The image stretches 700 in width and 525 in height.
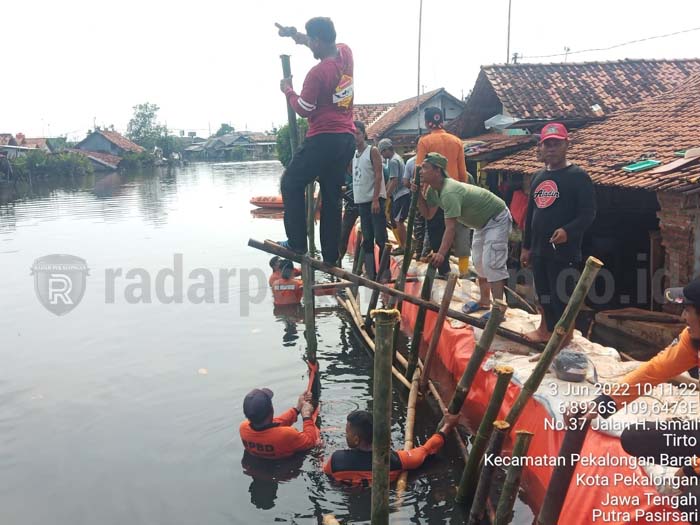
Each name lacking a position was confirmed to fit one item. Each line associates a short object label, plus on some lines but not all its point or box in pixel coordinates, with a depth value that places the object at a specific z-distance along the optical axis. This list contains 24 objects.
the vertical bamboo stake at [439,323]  5.33
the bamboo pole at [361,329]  6.56
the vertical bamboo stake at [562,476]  3.17
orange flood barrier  3.38
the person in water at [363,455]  4.80
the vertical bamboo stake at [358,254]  9.39
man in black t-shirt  5.29
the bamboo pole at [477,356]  4.31
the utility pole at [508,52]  24.27
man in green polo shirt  6.05
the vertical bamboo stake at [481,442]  3.73
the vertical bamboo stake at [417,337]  6.32
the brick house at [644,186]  7.45
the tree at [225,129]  118.93
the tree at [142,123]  101.75
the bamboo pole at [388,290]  5.83
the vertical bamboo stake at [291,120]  6.19
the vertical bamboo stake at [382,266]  8.10
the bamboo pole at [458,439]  5.05
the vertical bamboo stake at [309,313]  6.23
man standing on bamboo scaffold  5.53
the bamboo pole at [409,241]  6.86
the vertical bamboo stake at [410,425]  5.02
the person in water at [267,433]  5.19
